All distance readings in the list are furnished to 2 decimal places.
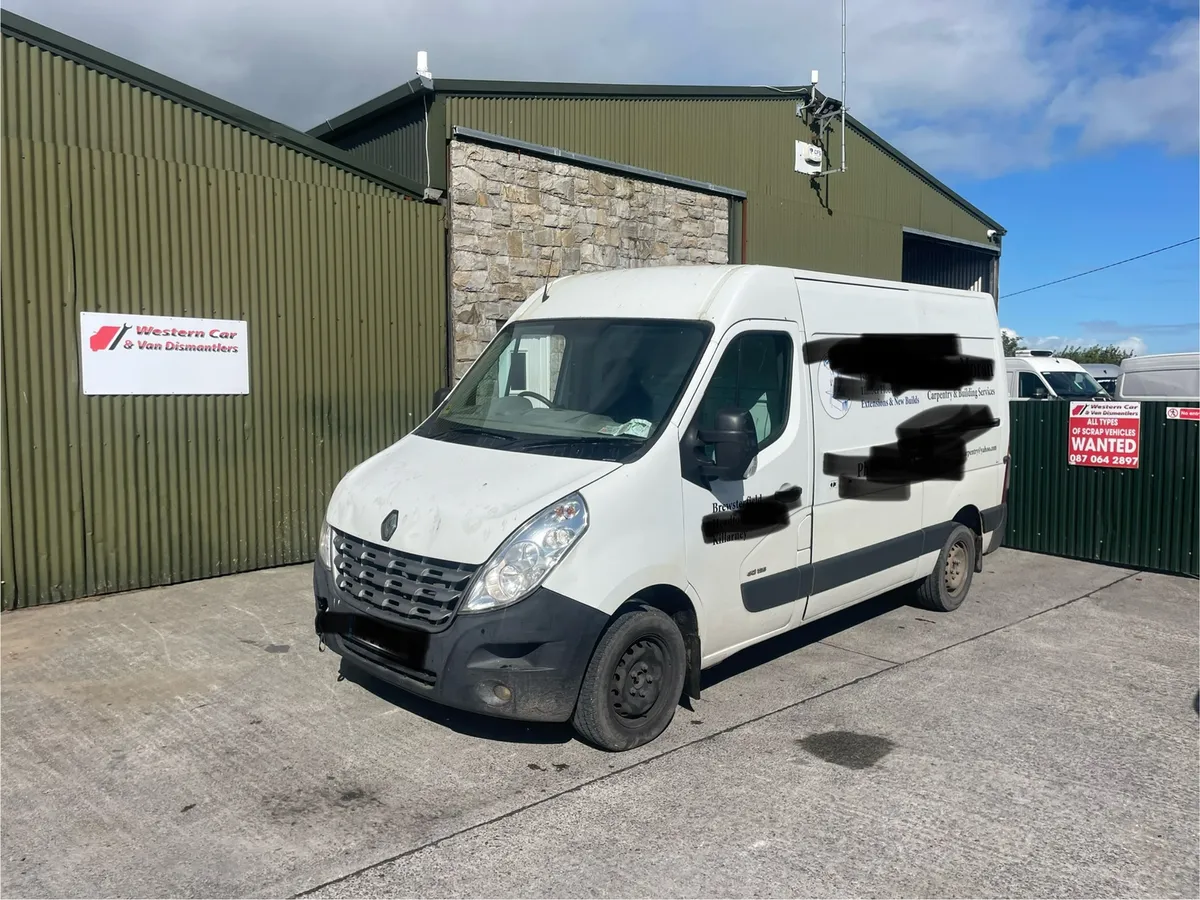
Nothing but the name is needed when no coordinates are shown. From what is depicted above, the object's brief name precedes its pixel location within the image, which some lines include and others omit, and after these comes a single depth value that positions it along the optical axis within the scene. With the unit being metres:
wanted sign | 9.48
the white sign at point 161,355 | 7.64
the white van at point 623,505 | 4.39
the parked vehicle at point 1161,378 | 11.61
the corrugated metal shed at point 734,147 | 10.42
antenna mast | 14.40
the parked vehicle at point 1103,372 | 25.99
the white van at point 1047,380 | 17.05
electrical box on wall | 14.35
